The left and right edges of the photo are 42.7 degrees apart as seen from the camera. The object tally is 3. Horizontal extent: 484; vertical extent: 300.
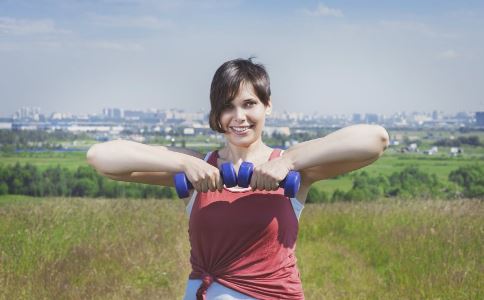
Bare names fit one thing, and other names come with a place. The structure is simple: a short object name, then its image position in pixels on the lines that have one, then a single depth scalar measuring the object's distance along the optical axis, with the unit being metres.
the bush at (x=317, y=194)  18.37
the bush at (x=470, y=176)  23.95
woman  2.14
